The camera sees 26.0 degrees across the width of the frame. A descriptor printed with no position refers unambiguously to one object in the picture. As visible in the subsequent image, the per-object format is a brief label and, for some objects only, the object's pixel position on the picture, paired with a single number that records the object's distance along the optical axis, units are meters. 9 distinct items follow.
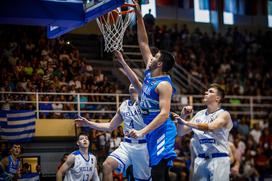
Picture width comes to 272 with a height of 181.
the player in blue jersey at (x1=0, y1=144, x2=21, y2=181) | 12.67
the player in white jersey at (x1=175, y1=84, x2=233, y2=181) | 8.56
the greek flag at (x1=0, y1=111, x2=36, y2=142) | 14.50
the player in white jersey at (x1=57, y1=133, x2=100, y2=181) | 11.43
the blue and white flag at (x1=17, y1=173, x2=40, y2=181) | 13.08
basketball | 10.06
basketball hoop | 9.88
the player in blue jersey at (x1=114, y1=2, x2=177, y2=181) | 7.18
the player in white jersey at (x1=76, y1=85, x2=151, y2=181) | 9.16
